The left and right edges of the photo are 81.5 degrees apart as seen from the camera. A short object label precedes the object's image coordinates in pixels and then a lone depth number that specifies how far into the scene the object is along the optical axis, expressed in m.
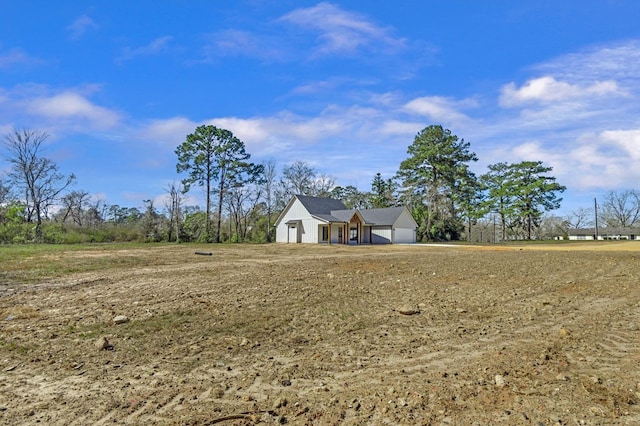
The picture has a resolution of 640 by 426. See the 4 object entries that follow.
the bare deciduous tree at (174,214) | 38.41
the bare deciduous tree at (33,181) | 32.50
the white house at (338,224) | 33.19
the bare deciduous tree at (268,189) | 43.12
